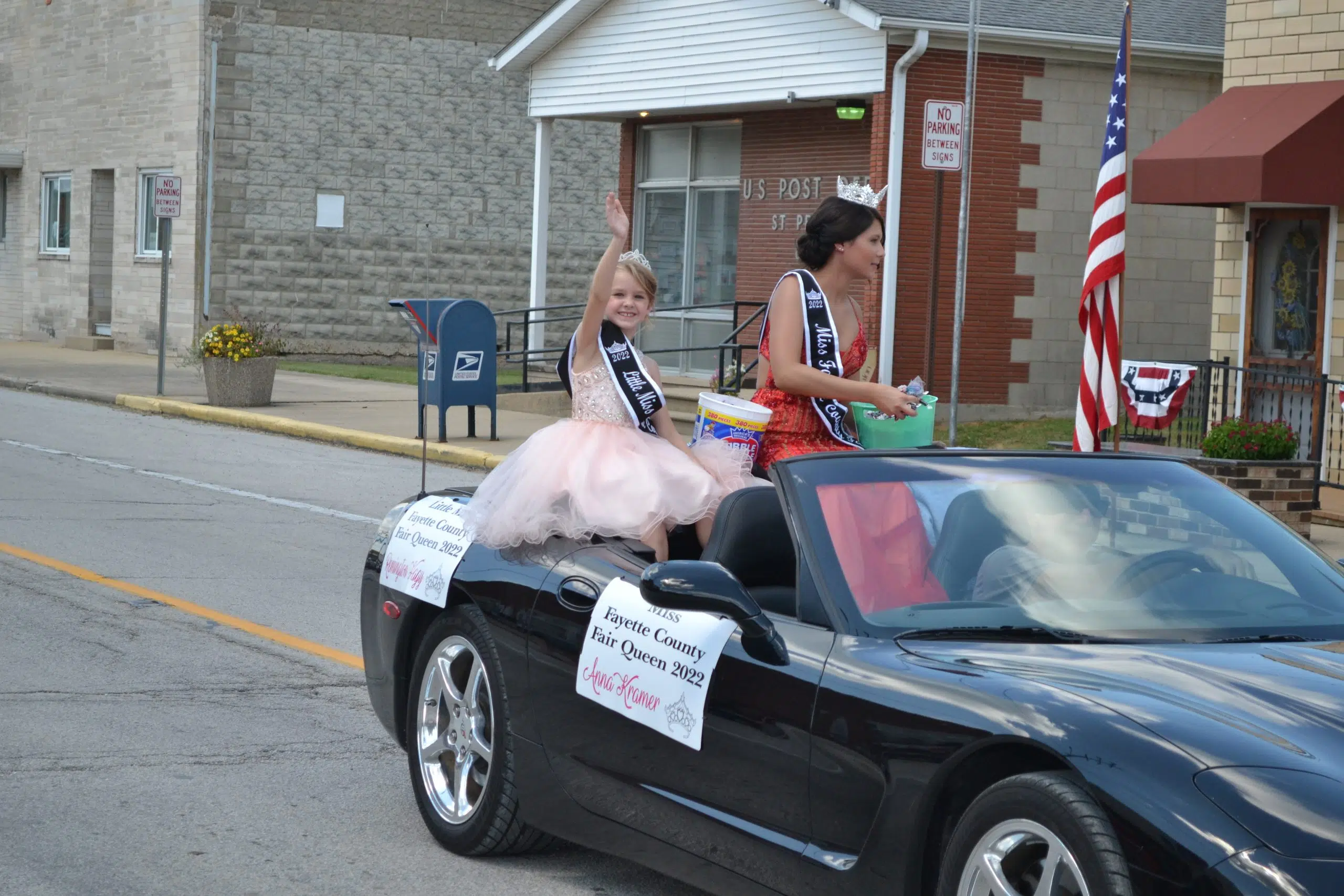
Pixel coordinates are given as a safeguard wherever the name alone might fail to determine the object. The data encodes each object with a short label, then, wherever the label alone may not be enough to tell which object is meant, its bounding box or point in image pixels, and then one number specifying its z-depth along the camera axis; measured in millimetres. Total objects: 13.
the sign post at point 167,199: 22938
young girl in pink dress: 5133
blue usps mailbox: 17938
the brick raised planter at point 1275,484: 12523
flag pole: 10703
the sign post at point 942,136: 13430
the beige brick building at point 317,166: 31031
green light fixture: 20688
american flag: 10906
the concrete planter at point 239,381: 21562
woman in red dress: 5777
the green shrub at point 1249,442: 12688
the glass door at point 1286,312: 15875
